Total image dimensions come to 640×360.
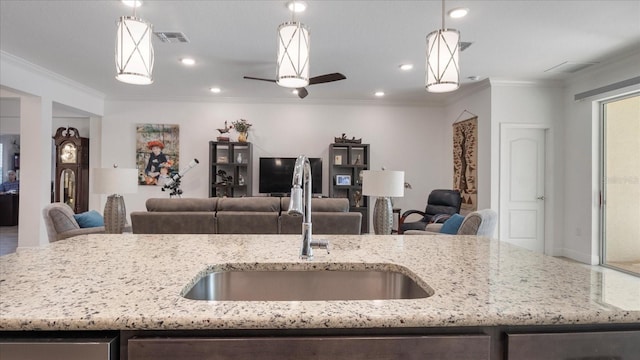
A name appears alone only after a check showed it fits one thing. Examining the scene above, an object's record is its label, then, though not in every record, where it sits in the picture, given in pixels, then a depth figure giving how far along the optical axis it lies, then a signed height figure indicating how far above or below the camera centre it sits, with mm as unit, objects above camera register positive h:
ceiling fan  4156 +1254
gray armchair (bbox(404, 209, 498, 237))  2941 -359
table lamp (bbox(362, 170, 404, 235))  2869 -99
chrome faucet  1178 -94
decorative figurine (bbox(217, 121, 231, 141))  6094 +867
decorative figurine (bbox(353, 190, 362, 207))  6273 -293
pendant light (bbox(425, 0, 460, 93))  1684 +603
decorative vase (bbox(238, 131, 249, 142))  6076 +765
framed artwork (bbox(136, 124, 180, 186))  6316 +500
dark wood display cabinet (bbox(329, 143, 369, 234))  6184 +146
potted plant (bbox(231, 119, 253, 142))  6062 +897
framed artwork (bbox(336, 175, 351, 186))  6320 +14
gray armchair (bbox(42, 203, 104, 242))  3311 -432
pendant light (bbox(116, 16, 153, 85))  1541 +594
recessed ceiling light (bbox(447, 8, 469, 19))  2945 +1464
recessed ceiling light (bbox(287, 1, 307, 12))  2871 +1475
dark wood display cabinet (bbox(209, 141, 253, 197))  6094 +201
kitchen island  727 -287
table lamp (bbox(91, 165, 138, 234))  3188 -106
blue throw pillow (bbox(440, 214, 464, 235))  3272 -419
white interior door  5020 -52
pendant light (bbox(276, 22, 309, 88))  1653 +620
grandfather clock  6445 +176
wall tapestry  5418 +345
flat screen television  6230 +92
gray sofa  3264 -365
